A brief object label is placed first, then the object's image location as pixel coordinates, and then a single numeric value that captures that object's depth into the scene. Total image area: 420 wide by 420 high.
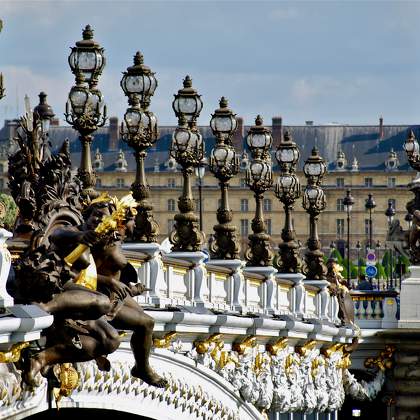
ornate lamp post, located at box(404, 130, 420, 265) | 60.81
